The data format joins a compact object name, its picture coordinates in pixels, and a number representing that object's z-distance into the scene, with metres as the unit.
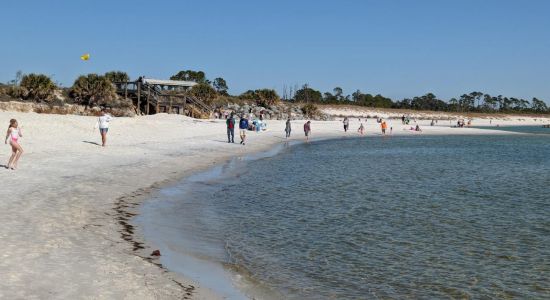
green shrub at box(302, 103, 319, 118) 98.94
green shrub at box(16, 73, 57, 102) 48.25
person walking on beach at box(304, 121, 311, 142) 47.12
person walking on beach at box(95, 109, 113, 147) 24.39
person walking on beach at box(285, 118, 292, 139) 45.65
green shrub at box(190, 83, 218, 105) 75.22
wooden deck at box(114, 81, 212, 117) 57.28
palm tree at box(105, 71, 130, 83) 65.56
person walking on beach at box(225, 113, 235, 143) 33.31
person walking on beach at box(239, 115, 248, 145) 34.38
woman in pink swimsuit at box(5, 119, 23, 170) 15.99
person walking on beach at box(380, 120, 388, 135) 66.53
